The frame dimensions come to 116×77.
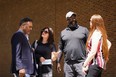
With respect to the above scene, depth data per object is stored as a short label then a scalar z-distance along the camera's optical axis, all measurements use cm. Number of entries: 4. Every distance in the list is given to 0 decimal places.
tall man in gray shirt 827
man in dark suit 705
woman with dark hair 879
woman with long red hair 693
